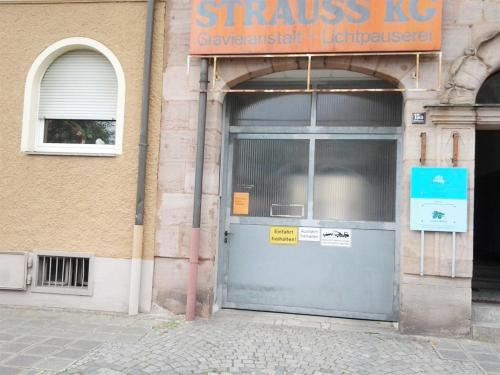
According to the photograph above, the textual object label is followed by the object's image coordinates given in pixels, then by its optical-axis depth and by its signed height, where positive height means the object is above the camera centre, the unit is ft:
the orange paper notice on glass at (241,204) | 20.29 +0.14
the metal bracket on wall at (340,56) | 17.04 +6.10
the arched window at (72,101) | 19.86 +4.47
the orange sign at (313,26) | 16.79 +7.25
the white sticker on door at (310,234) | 19.62 -1.08
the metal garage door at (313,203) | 19.20 +0.29
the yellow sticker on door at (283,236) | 19.80 -1.20
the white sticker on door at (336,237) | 19.35 -1.15
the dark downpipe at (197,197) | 17.98 +0.32
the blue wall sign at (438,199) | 16.72 +0.62
